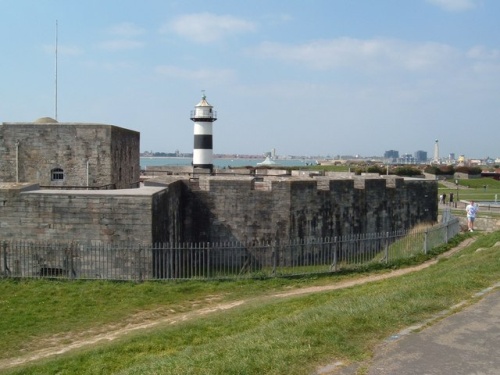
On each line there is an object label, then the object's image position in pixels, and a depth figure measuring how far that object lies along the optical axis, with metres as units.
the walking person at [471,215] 22.33
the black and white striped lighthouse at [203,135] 30.89
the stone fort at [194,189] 18.17
